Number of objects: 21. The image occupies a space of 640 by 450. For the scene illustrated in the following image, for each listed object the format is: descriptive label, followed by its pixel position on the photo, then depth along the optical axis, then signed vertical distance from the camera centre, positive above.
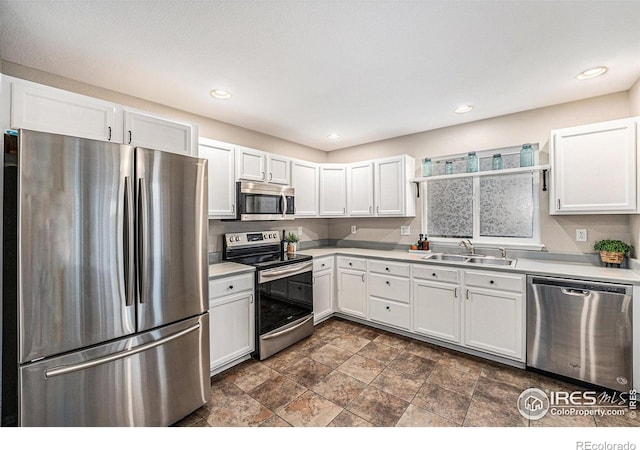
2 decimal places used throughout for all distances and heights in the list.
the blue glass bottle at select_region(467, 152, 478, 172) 3.32 +0.70
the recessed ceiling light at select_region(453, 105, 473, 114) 2.96 +1.18
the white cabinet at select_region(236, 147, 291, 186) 3.15 +0.66
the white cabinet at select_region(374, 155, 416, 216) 3.70 +0.49
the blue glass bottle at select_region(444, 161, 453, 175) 3.51 +0.68
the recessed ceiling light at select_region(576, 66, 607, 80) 2.24 +1.17
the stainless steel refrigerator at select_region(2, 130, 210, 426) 1.45 -0.32
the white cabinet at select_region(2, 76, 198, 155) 1.66 +0.69
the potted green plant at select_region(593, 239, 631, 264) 2.54 -0.22
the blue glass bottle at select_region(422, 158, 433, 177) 3.70 +0.71
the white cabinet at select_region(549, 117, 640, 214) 2.38 +0.48
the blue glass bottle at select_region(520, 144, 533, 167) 2.95 +0.68
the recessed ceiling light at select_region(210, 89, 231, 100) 2.59 +1.16
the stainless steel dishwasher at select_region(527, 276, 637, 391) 2.18 -0.82
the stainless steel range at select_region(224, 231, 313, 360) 2.85 -0.66
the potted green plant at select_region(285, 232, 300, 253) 3.79 -0.22
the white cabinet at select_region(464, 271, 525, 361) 2.60 -0.80
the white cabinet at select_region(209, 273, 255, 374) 2.51 -0.84
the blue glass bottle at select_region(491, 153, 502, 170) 3.16 +0.67
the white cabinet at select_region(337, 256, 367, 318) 3.64 -0.76
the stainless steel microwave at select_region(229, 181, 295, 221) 3.08 +0.26
